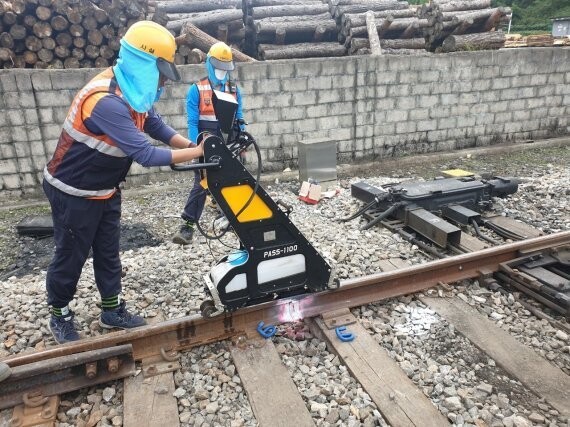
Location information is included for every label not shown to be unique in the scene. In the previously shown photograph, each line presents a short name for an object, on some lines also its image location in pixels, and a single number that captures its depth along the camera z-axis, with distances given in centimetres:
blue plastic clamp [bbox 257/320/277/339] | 331
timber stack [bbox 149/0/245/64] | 808
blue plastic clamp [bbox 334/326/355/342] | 328
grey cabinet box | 708
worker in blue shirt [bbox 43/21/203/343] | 275
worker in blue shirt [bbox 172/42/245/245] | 518
